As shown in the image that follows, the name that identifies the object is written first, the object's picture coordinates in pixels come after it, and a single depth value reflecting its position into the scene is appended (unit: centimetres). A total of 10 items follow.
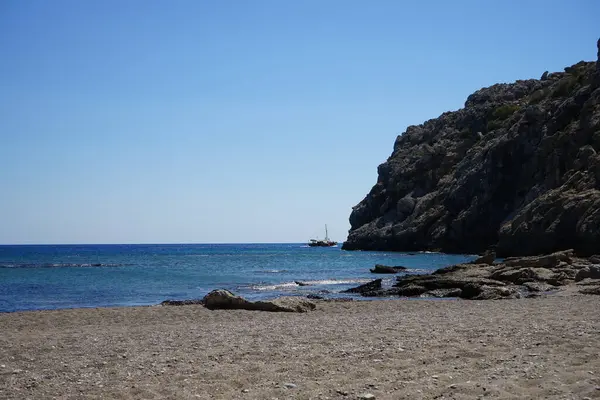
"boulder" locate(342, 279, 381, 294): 3609
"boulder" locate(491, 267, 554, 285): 3434
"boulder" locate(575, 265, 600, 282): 3274
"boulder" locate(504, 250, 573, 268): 4247
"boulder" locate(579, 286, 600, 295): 2659
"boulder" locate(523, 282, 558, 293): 3063
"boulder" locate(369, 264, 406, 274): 5733
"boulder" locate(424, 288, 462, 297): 3083
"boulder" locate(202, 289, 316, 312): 2373
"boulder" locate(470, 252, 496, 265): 4981
